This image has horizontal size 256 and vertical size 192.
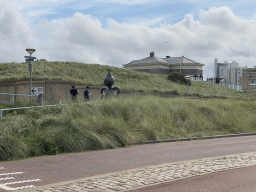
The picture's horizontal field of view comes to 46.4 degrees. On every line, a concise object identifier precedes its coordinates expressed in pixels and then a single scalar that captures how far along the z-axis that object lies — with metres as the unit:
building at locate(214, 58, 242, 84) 193.50
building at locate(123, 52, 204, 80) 76.44
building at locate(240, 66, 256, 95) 127.39
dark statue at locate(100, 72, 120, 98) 19.22
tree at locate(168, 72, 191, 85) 50.00
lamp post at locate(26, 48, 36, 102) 18.00
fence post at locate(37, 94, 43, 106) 14.81
